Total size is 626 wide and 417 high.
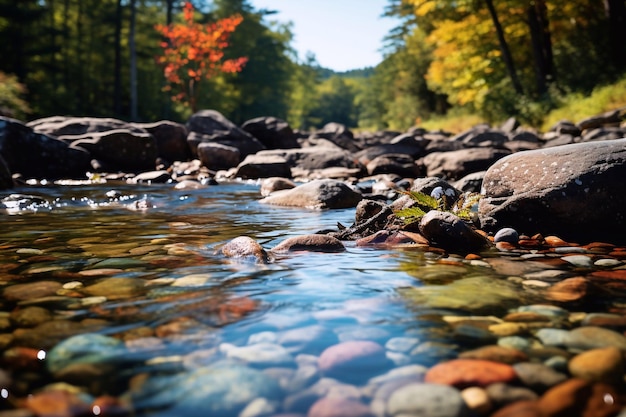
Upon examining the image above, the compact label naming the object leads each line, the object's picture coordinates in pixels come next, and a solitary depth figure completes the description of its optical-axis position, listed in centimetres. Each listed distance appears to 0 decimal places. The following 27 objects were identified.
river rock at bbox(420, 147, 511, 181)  919
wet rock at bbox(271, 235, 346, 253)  335
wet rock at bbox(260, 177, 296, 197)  786
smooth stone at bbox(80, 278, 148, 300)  235
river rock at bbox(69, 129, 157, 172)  1151
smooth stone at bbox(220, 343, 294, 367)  162
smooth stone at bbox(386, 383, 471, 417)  131
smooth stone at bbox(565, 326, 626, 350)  169
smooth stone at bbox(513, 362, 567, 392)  143
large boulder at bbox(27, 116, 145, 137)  1280
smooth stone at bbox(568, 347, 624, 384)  147
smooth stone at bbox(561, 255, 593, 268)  285
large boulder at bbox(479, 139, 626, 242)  350
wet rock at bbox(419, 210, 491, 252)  332
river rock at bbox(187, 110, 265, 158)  1465
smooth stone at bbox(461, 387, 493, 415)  132
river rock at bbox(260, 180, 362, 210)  609
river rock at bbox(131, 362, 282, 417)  135
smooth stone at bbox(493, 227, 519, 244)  350
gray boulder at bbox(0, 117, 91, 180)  977
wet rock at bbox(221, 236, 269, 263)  305
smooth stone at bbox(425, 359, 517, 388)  145
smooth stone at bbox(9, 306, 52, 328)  196
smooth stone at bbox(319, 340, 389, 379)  155
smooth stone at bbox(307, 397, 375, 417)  131
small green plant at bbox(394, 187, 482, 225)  366
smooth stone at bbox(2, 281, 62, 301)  229
